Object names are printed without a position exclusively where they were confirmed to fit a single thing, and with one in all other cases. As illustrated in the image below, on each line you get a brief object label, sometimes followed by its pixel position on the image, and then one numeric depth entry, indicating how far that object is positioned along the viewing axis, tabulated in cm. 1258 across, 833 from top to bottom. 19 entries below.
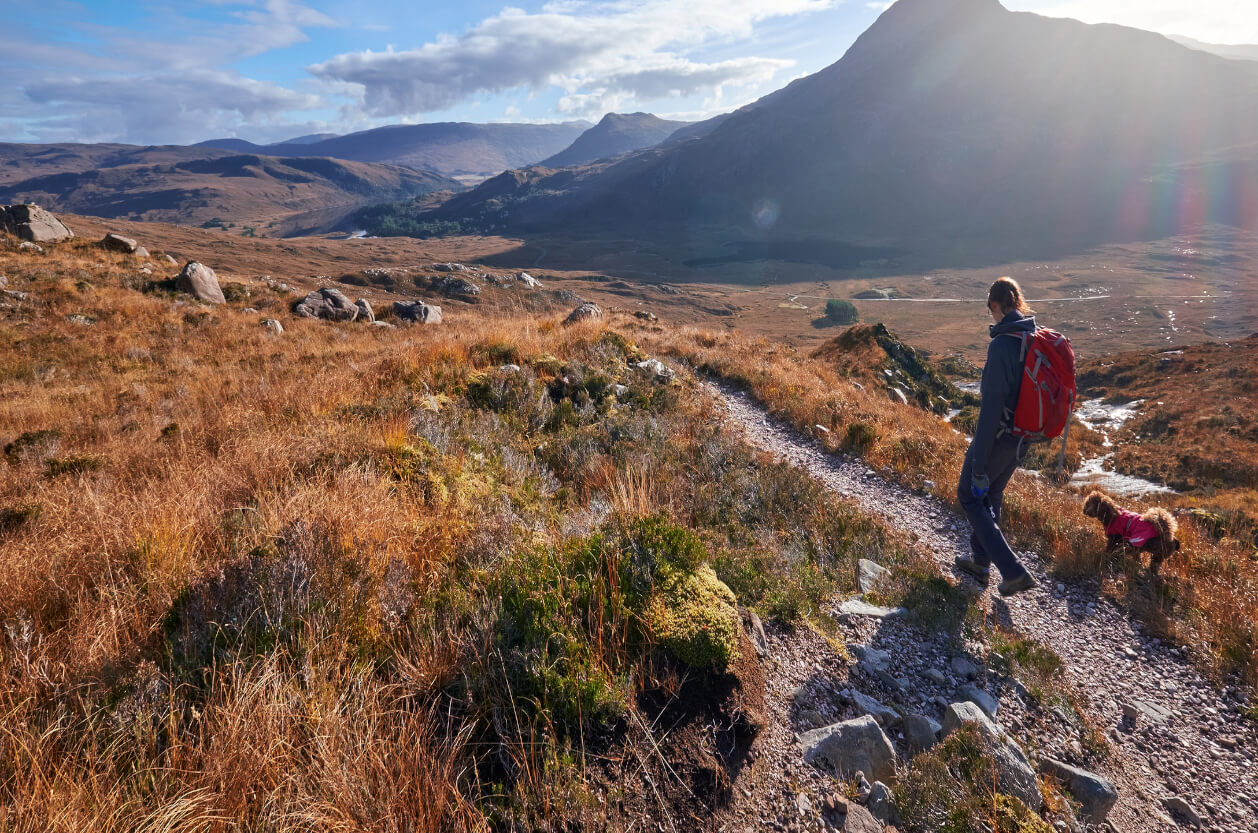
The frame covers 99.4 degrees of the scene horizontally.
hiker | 440
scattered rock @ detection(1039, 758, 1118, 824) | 272
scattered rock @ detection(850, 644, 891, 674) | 349
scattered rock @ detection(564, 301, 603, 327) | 1734
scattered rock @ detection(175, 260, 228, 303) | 1877
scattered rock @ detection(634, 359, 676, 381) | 1102
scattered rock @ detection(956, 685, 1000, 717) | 328
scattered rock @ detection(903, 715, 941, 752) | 294
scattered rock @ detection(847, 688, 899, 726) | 309
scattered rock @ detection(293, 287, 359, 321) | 1900
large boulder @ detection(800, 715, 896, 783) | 262
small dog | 487
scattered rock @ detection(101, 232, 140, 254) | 2431
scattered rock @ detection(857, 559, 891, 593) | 461
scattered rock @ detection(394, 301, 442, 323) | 2117
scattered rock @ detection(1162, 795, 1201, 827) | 287
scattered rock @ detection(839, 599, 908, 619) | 404
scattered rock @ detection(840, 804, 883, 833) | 236
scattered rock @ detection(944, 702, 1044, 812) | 261
